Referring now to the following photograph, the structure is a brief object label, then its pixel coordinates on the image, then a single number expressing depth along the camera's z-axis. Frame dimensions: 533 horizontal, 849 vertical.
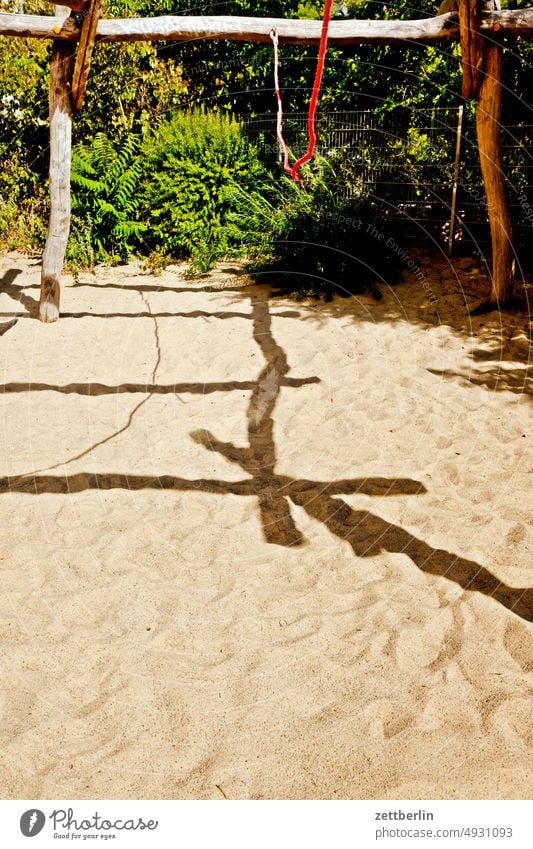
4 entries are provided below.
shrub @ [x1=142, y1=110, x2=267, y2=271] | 9.67
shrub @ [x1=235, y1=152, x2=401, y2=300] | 8.59
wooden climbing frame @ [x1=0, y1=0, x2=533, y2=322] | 6.38
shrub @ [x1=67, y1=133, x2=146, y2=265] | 9.63
